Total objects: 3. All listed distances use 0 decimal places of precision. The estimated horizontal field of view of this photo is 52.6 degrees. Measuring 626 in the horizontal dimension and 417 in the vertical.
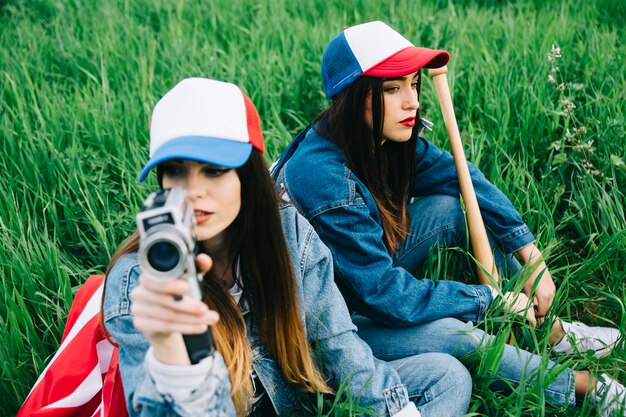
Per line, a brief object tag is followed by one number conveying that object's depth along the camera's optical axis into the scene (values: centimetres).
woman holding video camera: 112
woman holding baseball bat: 184
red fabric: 143
